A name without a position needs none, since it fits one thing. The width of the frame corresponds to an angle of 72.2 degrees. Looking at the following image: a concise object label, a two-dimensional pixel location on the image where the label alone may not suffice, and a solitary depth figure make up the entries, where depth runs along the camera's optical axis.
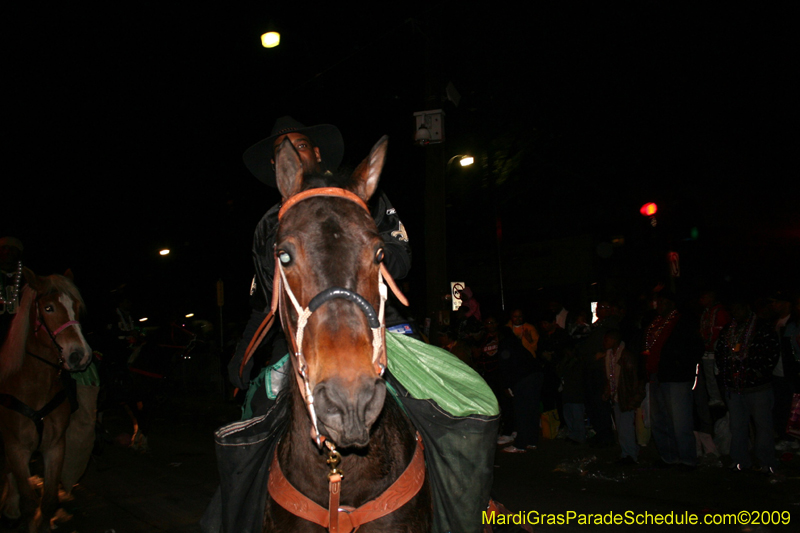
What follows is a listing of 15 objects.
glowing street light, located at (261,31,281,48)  8.49
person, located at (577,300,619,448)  8.71
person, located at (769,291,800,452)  7.70
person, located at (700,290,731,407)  7.64
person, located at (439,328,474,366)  9.87
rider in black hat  2.85
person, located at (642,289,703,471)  7.23
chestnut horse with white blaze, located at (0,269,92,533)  5.24
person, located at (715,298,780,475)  6.74
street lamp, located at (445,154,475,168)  15.70
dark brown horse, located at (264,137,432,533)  1.85
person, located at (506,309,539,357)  9.93
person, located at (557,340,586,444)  9.01
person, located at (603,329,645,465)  7.79
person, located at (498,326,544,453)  8.86
